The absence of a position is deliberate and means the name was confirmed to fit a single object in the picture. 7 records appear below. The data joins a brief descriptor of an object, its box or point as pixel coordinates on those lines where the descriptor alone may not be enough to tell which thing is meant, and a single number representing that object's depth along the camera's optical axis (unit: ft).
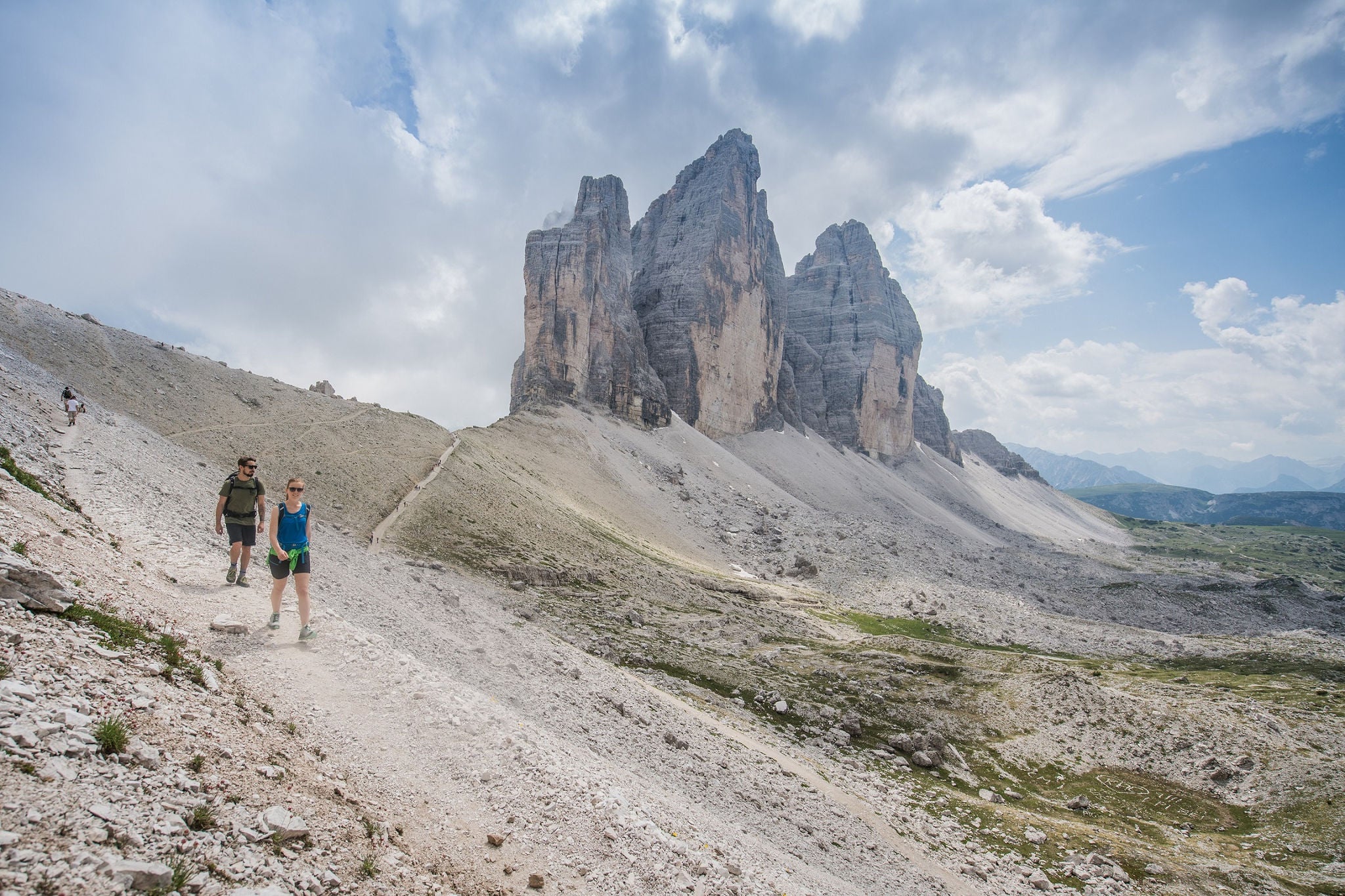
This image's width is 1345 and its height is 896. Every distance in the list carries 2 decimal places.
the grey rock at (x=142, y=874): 16.42
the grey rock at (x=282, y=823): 21.62
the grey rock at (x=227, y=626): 36.60
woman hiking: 39.27
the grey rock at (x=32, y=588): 25.13
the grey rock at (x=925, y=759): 72.64
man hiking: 45.50
